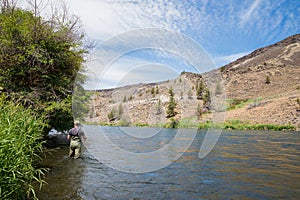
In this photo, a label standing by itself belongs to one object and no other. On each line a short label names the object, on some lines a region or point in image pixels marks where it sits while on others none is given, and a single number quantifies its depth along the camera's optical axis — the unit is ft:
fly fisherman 38.40
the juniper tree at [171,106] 123.48
